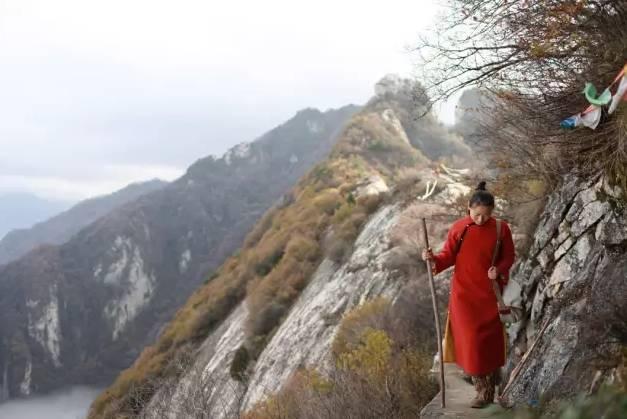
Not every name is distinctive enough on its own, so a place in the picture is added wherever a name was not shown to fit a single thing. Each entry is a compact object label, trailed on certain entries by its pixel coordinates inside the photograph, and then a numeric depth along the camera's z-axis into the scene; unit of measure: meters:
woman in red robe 4.35
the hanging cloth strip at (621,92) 3.91
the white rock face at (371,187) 26.16
